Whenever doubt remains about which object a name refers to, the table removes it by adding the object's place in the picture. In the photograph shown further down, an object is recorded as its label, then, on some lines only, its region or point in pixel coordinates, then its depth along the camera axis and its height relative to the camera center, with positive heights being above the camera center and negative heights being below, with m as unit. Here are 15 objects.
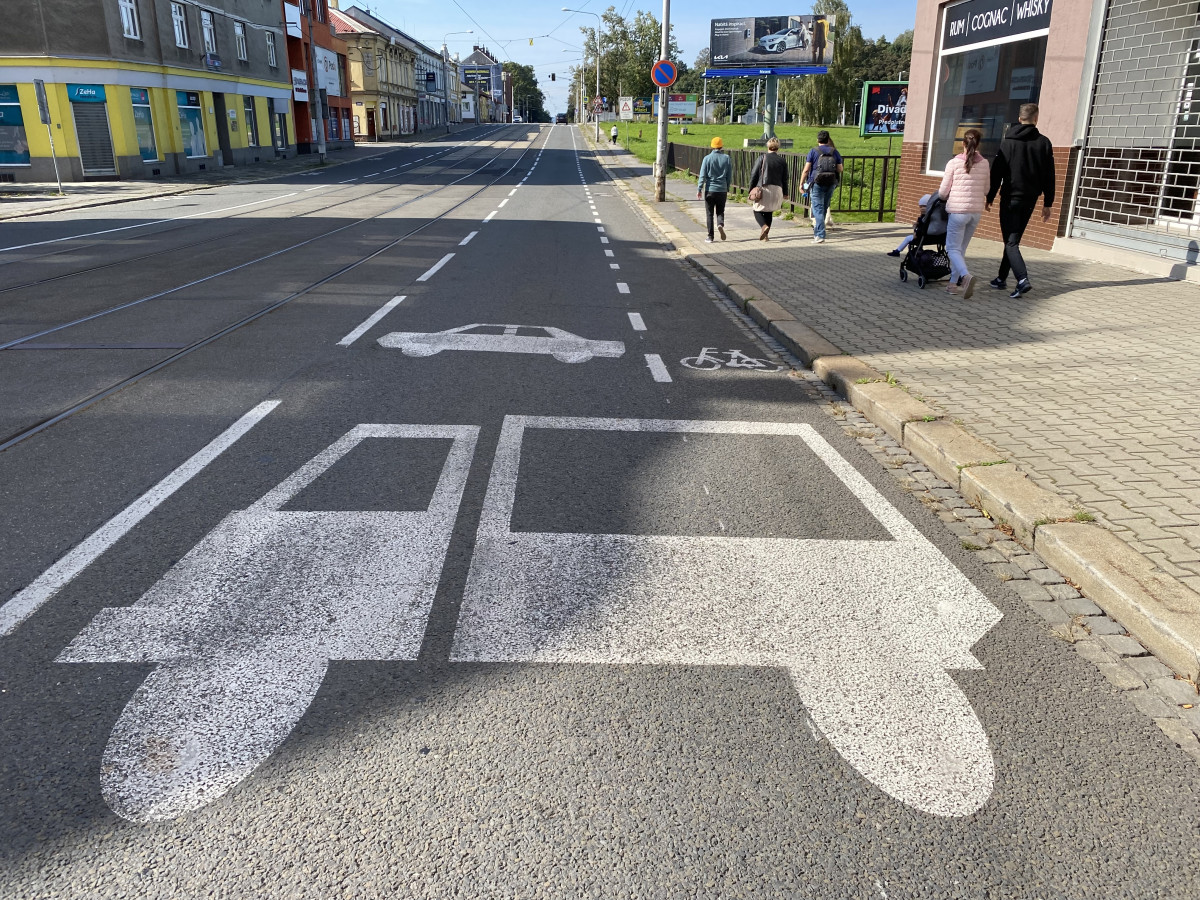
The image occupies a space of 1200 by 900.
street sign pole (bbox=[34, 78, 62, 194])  25.19 +1.05
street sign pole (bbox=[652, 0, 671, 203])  23.19 -0.04
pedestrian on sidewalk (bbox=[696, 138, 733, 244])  15.80 -0.70
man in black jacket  9.98 -0.41
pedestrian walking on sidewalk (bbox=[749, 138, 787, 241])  15.81 -0.75
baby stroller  10.77 -1.29
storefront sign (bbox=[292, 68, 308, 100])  54.66 +3.29
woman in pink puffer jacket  10.06 -0.64
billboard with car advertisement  35.16 +3.82
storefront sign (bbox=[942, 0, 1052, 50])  13.63 +1.84
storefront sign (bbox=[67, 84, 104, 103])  31.20 +1.59
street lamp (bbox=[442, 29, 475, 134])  119.78 +7.26
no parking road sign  21.95 +1.58
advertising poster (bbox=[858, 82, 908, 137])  24.41 +0.88
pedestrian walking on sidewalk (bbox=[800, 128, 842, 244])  15.37 -0.59
